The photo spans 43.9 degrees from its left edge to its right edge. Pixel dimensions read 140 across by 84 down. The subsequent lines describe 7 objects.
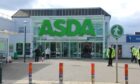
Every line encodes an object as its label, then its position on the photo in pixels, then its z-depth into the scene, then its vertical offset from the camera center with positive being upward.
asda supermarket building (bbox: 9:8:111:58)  23.87 +0.88
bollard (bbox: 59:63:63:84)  6.85 -1.31
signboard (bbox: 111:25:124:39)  8.35 +0.50
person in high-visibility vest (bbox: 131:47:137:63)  17.01 -1.25
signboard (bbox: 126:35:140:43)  24.09 +0.45
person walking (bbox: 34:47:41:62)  17.09 -1.23
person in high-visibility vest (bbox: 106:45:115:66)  13.97 -1.03
